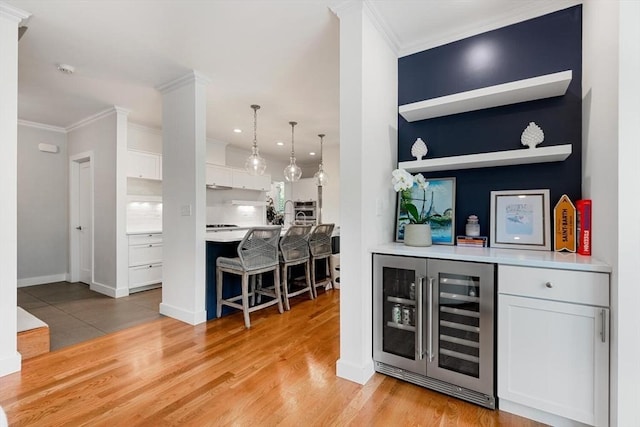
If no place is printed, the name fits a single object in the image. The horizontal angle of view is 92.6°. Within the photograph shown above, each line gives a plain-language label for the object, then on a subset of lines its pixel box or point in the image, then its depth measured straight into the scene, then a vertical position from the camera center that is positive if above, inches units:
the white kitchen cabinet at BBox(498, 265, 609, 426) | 58.2 -27.1
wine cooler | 69.7 -28.1
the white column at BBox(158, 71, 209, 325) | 124.0 +5.9
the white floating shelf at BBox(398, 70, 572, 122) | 73.9 +30.5
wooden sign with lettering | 74.9 -3.4
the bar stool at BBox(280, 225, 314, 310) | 141.8 -18.2
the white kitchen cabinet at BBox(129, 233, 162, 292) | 172.2 -28.9
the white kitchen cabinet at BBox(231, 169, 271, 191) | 237.2 +25.0
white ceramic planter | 86.1 -6.7
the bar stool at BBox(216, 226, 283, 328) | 120.6 -21.2
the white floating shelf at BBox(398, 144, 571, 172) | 73.6 +13.6
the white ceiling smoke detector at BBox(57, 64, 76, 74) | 116.0 +55.2
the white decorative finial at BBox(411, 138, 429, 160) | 93.0 +19.0
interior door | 189.3 -6.7
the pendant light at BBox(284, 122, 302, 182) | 192.7 +25.0
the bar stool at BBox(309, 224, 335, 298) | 160.1 -18.0
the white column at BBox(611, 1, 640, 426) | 52.4 -2.0
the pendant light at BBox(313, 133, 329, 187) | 212.1 +23.9
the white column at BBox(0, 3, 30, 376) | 84.4 +8.5
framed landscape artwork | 91.5 +1.3
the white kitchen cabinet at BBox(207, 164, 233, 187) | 214.7 +26.0
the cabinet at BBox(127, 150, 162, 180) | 176.4 +27.9
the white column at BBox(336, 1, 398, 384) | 81.0 +7.8
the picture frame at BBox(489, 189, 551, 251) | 80.0 -2.3
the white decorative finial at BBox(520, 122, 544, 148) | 79.2 +19.7
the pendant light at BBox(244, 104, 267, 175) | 162.2 +25.6
